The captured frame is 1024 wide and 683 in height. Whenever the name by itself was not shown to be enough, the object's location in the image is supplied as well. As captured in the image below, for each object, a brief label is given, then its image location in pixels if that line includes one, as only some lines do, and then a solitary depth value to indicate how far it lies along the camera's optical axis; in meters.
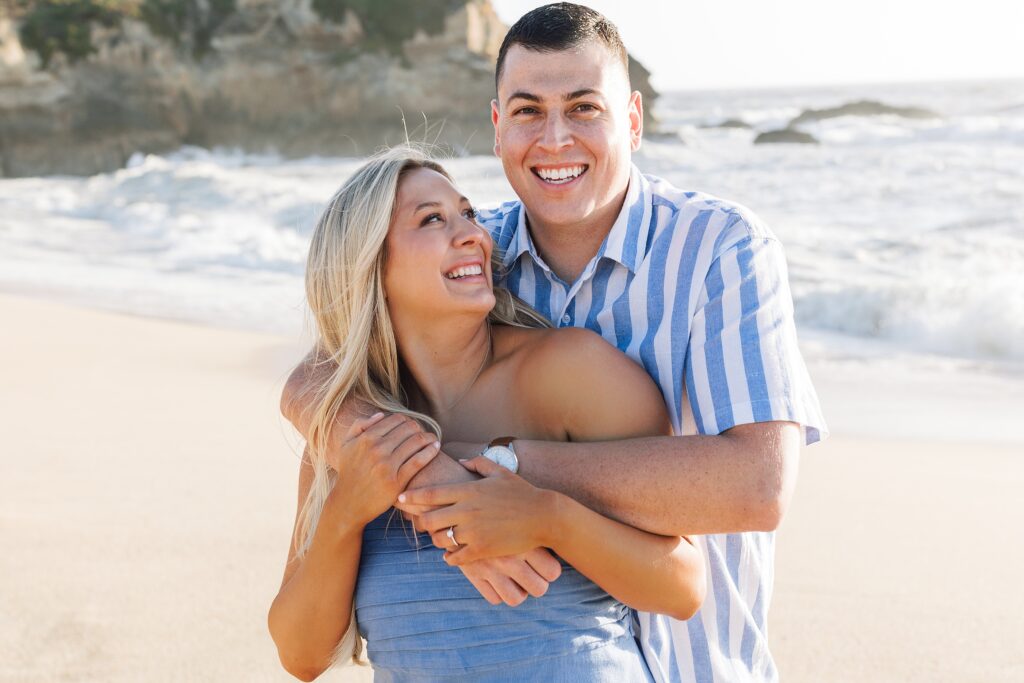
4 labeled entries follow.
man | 2.17
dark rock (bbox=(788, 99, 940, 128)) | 38.91
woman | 2.17
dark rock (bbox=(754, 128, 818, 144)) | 27.73
